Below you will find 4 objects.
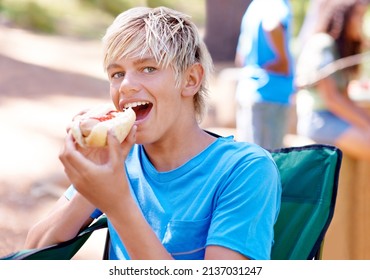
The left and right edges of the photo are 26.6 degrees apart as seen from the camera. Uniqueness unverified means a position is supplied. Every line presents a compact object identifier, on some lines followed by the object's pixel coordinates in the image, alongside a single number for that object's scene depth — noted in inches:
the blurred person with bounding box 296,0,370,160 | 167.8
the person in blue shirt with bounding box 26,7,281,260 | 77.0
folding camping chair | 97.7
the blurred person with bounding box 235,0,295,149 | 187.5
